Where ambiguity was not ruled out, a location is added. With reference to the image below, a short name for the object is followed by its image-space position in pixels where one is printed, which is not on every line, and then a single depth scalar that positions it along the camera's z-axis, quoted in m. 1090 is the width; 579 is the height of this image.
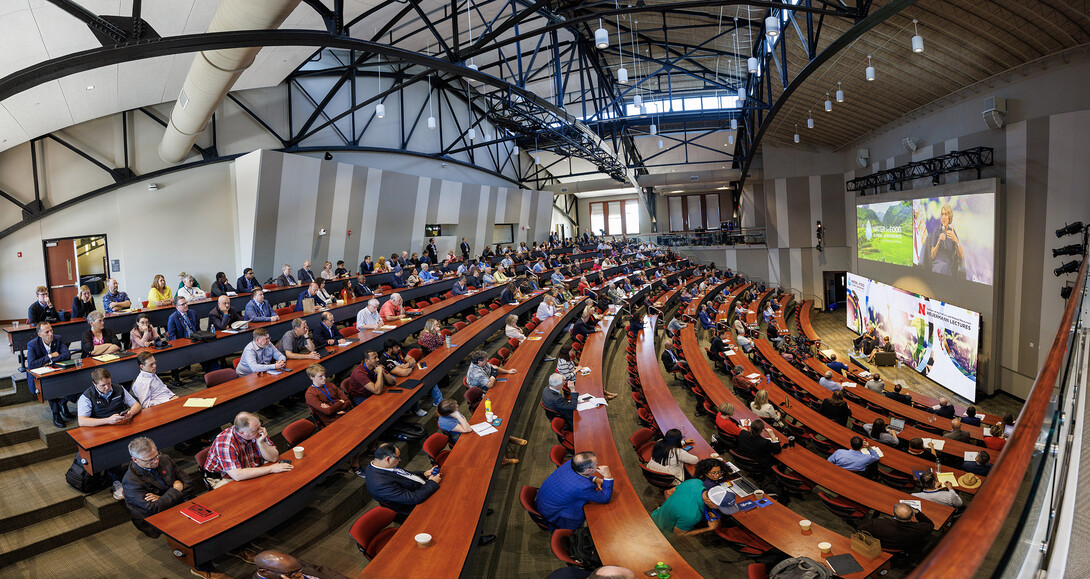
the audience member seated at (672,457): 5.14
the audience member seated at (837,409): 7.89
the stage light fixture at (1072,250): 8.96
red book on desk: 3.52
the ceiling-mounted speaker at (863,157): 18.12
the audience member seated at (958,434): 7.50
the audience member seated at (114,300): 8.22
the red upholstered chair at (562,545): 3.69
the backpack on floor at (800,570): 3.37
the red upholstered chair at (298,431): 5.04
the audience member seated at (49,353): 5.47
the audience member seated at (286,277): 11.37
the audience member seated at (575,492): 4.16
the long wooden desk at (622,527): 3.51
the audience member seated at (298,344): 6.65
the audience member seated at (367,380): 6.02
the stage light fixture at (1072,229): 8.56
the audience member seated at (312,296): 9.40
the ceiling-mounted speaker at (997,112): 11.22
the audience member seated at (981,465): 6.09
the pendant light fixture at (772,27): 9.95
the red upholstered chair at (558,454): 4.99
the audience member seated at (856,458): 5.86
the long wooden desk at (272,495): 3.35
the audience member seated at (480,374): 6.76
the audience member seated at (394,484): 4.03
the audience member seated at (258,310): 8.10
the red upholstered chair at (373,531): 3.64
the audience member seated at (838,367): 12.29
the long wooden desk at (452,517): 3.18
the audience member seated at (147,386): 5.27
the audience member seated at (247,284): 10.77
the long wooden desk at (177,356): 5.33
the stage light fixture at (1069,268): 9.04
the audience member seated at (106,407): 4.59
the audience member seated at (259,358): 6.21
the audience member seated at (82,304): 7.80
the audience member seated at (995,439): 7.04
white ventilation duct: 5.25
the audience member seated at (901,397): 10.12
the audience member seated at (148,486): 3.82
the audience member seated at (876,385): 10.80
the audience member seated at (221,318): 7.66
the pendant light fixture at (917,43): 7.97
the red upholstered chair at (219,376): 6.05
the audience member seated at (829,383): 9.89
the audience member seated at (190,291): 9.29
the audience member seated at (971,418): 8.90
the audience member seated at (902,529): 4.18
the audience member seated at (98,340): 6.20
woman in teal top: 4.52
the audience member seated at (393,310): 9.02
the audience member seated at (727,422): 6.25
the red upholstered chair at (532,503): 4.32
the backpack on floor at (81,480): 4.50
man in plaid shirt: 4.16
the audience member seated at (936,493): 5.03
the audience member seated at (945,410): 8.91
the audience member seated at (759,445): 5.83
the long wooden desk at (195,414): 4.34
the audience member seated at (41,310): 7.30
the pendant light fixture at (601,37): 7.82
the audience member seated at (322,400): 5.66
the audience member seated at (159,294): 8.90
